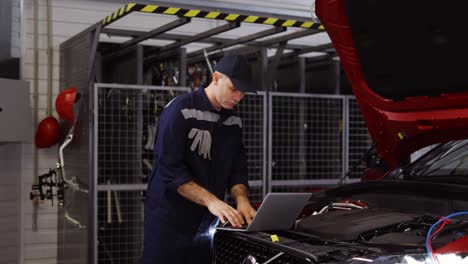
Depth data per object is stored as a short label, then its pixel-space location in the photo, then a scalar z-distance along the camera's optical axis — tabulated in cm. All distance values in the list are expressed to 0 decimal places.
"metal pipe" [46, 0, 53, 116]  624
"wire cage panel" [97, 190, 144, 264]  576
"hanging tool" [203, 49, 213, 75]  629
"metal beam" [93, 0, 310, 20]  457
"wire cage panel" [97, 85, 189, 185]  559
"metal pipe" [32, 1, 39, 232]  620
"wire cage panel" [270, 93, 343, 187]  637
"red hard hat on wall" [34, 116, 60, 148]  585
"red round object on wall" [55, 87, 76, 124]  542
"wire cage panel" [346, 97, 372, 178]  665
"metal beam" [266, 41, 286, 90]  582
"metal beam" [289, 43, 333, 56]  614
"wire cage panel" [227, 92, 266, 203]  600
